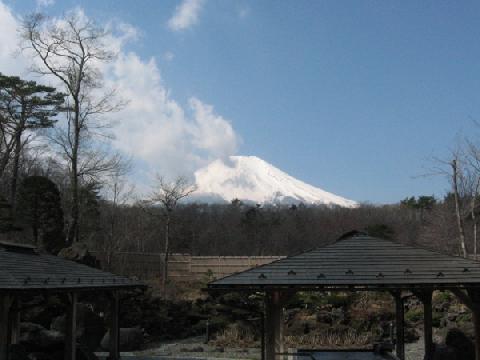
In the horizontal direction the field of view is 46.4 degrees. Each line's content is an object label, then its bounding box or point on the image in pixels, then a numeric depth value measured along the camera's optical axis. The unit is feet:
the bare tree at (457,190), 77.02
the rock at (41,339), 43.81
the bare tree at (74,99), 84.33
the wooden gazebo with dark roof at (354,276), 30.27
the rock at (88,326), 56.75
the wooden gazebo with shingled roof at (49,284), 31.27
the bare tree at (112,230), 89.01
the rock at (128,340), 58.34
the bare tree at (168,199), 95.42
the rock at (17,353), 37.07
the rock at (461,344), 40.75
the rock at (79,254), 66.28
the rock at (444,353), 39.08
